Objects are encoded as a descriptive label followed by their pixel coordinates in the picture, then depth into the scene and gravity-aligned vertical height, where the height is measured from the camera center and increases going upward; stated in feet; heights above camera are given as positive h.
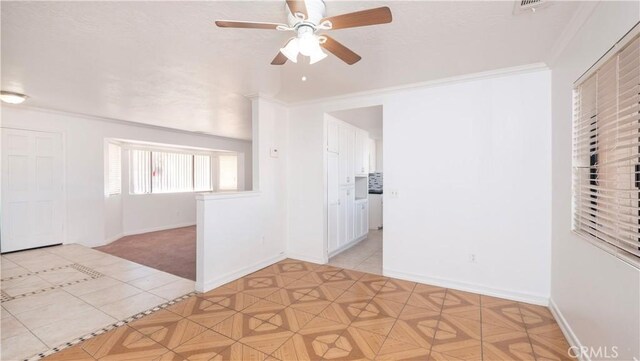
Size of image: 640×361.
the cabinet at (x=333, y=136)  13.84 +2.20
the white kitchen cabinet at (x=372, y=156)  22.28 +1.93
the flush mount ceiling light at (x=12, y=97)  11.65 +3.58
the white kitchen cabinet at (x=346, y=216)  15.20 -2.17
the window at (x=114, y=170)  19.15 +0.67
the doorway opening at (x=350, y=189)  13.74 -0.62
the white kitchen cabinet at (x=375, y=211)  22.18 -2.63
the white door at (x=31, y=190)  14.17 -0.56
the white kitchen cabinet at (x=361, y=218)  17.31 -2.58
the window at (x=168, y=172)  22.26 +0.68
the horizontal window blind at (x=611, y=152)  4.64 +0.53
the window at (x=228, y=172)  28.68 +0.74
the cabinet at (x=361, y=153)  17.22 +1.70
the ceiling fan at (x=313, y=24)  4.97 +2.99
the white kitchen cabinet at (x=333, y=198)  13.91 -1.02
